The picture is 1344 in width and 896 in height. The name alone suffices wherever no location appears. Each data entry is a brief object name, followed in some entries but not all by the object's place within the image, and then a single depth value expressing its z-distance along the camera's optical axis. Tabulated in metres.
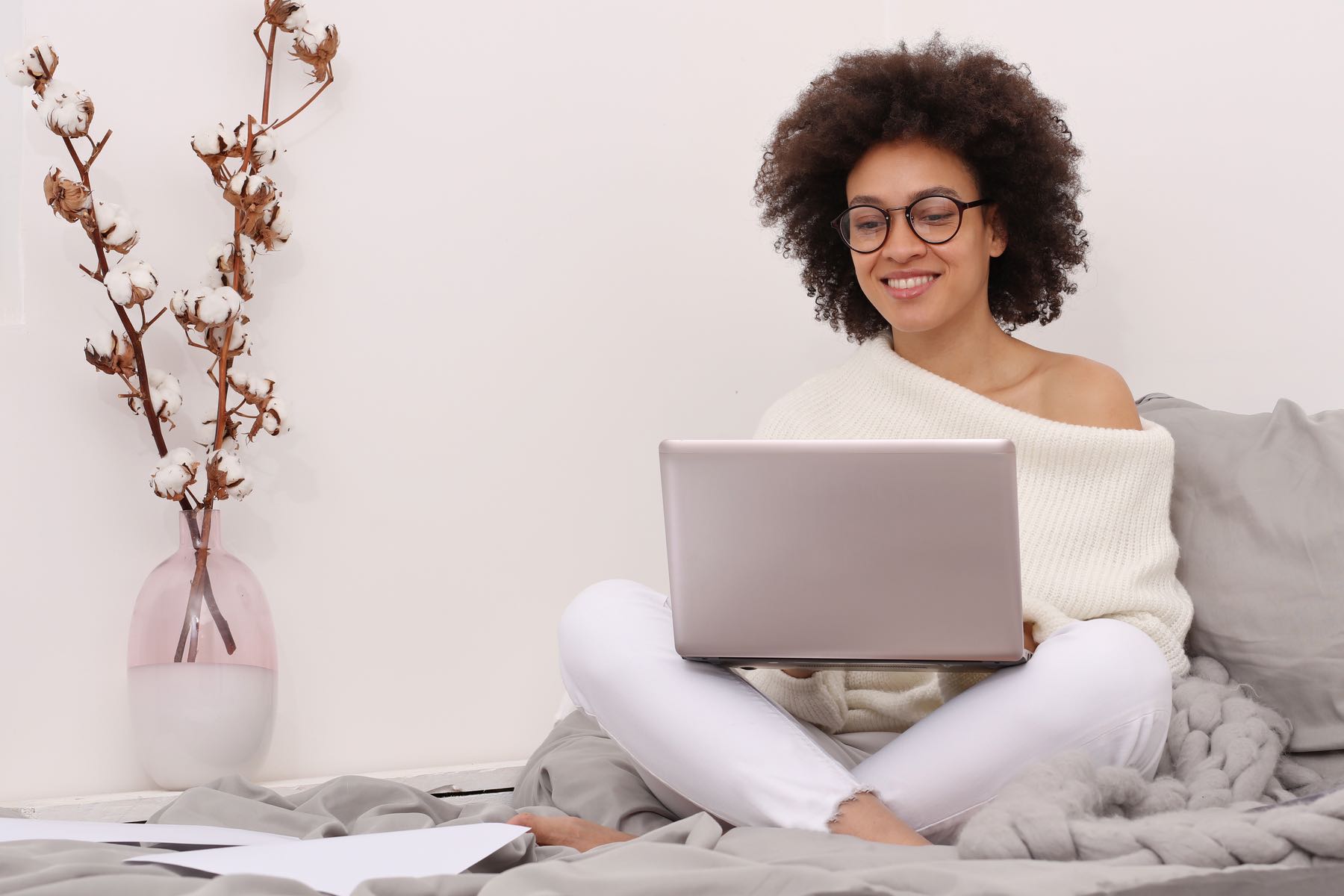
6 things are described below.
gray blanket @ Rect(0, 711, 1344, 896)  2.58
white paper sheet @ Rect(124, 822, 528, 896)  2.66
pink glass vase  3.21
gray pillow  2.96
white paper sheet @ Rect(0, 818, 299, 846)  2.79
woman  2.85
